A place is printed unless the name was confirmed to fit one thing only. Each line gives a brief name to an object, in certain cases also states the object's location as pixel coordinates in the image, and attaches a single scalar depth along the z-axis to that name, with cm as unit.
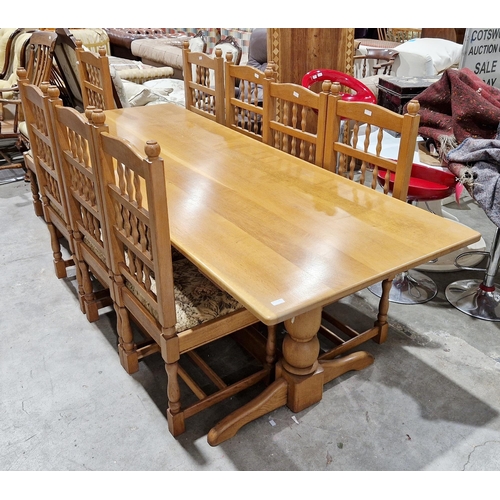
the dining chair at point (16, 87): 369
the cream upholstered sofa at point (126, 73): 353
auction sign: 279
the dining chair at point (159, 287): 145
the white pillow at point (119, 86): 332
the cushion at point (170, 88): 399
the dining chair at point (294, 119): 224
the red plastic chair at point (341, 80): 260
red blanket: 235
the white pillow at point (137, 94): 356
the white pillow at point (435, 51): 511
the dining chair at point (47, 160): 210
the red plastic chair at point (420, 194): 235
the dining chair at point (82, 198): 181
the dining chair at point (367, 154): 193
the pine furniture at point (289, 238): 142
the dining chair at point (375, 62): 516
